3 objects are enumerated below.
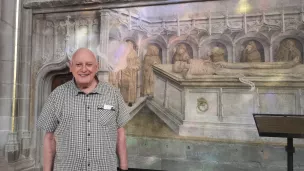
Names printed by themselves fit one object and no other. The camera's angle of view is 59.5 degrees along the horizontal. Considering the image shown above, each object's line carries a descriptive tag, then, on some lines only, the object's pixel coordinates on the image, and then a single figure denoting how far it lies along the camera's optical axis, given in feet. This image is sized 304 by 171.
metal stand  10.67
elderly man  6.15
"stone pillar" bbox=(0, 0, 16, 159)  17.29
